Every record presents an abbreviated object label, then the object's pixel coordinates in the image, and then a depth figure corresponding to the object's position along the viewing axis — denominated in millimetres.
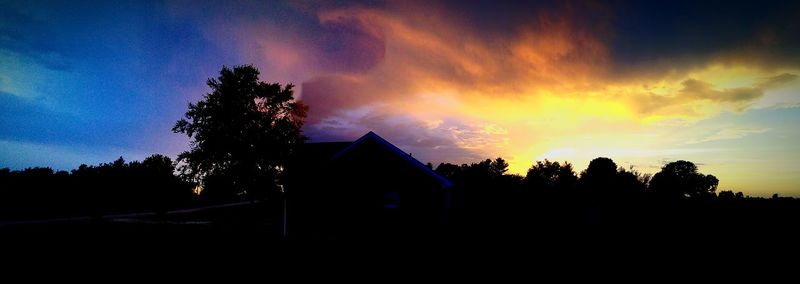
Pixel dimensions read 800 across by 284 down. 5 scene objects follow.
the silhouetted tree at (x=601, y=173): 69600
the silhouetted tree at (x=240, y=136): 29297
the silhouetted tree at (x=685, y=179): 82062
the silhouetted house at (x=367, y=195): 18906
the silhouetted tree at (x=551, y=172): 104938
